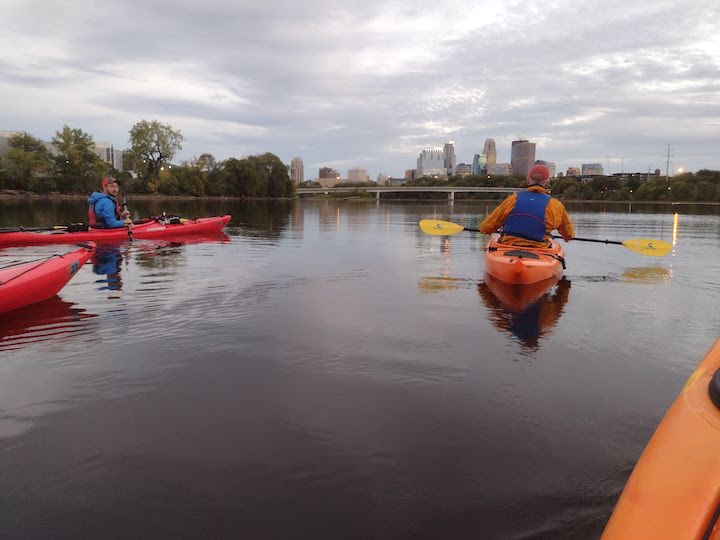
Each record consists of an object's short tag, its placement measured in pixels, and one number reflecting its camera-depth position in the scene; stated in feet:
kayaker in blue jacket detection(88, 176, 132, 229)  51.06
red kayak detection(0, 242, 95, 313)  23.53
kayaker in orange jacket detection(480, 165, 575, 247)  32.65
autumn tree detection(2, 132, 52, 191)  232.94
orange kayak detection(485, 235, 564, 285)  30.86
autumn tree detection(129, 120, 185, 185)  275.18
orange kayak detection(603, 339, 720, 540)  5.68
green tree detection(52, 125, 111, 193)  250.98
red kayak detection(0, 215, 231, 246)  50.44
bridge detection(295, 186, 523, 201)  375.45
